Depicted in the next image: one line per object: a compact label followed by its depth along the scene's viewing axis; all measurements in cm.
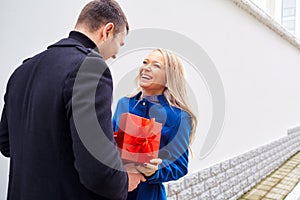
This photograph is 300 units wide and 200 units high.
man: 100
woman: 158
